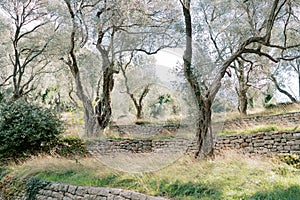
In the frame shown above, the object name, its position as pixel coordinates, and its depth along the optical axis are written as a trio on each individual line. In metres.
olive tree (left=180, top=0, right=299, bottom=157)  7.23
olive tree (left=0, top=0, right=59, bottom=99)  15.77
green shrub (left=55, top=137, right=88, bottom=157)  10.00
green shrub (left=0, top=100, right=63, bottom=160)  9.25
